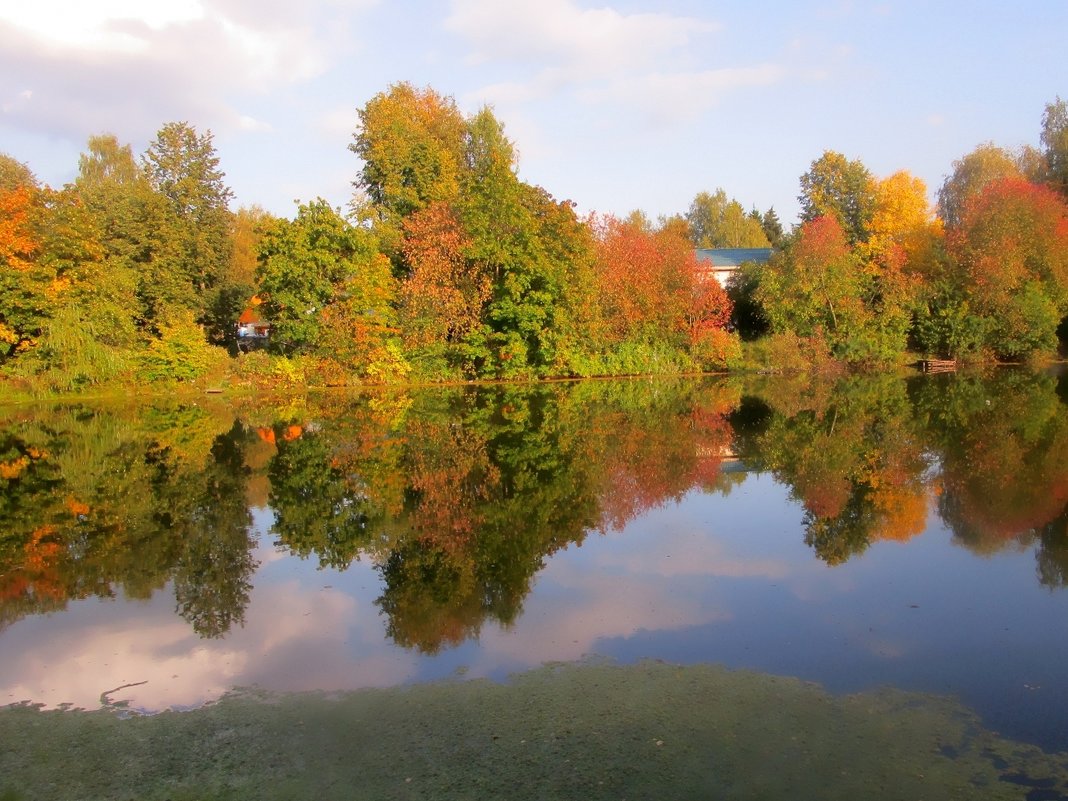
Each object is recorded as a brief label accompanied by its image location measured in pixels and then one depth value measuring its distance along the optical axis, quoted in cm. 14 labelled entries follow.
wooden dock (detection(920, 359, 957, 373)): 3881
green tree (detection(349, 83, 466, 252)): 3888
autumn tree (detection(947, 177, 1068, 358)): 3819
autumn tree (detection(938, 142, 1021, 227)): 5147
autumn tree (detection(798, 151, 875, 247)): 4656
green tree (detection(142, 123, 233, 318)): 3819
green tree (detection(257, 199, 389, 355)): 3350
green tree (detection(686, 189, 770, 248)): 8125
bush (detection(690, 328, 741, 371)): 3984
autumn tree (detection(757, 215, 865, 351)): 3962
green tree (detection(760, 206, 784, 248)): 7338
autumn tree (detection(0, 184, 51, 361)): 2958
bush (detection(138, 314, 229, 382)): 3303
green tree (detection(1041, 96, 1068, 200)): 4599
